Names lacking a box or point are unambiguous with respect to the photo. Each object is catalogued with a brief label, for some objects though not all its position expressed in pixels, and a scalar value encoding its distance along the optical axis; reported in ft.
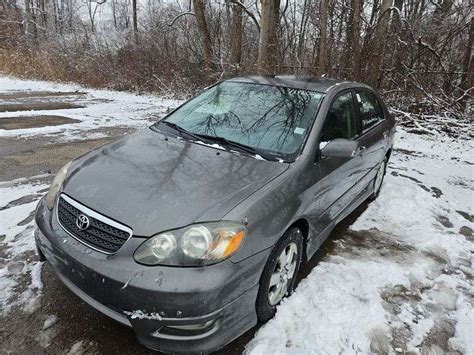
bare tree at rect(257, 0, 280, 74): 29.76
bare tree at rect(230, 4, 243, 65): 40.73
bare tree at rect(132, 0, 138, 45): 49.26
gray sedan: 6.30
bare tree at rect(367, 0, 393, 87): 30.83
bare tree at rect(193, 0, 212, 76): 41.04
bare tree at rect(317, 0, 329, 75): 31.65
